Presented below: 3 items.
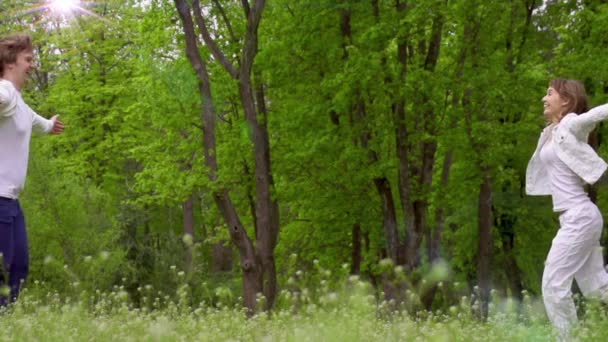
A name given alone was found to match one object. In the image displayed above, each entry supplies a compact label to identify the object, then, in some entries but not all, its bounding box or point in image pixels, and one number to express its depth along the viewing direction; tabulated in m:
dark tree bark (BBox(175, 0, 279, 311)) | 16.45
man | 5.60
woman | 6.04
